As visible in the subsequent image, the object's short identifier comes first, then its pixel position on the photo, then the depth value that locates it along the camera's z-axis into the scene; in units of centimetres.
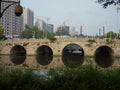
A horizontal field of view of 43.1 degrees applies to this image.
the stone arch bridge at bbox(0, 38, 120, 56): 2992
